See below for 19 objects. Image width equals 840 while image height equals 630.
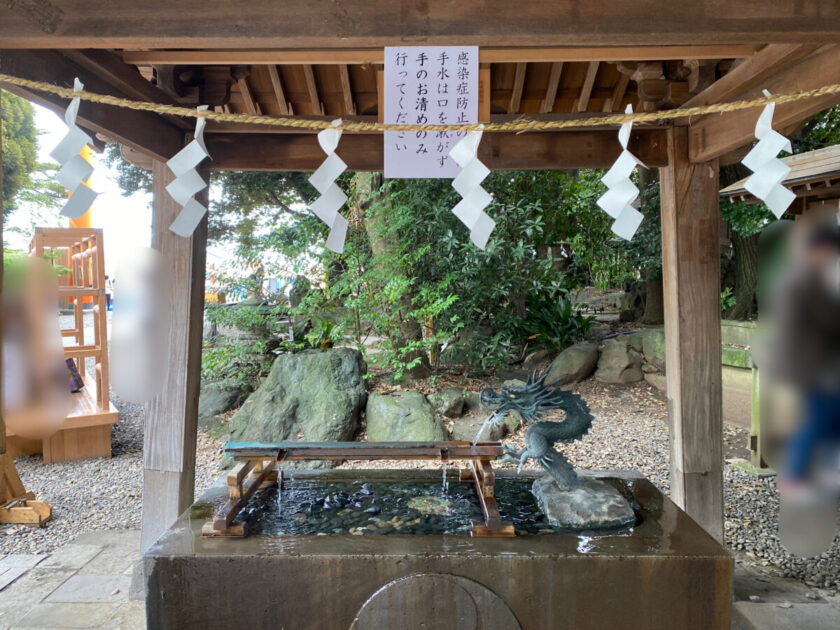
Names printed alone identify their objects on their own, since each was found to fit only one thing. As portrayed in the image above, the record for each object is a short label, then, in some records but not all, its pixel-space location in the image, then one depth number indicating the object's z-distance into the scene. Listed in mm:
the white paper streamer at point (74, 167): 1932
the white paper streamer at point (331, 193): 2185
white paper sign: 2135
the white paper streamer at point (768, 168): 1996
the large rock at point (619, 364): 8055
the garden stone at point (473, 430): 6219
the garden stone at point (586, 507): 2561
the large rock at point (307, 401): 6262
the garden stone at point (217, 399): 7457
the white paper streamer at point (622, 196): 2199
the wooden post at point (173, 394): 3182
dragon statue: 2762
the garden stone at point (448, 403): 6676
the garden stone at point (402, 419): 6000
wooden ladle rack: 2734
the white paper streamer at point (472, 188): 2119
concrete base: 2223
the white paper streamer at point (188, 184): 2092
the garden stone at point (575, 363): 8047
